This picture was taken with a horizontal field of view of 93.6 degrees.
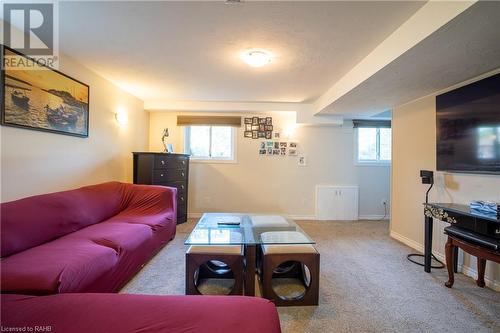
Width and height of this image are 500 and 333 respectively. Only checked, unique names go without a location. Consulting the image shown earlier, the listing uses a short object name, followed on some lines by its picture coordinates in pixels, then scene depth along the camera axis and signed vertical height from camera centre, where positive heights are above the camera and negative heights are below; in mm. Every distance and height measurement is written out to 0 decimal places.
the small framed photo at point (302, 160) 4871 +125
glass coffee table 2002 -682
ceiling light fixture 2420 +1159
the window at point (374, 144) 4969 +487
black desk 1888 -462
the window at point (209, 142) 4918 +483
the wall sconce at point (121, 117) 3676 +742
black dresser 3725 -129
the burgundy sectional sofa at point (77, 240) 1413 -647
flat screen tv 2139 +411
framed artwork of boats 1987 +635
